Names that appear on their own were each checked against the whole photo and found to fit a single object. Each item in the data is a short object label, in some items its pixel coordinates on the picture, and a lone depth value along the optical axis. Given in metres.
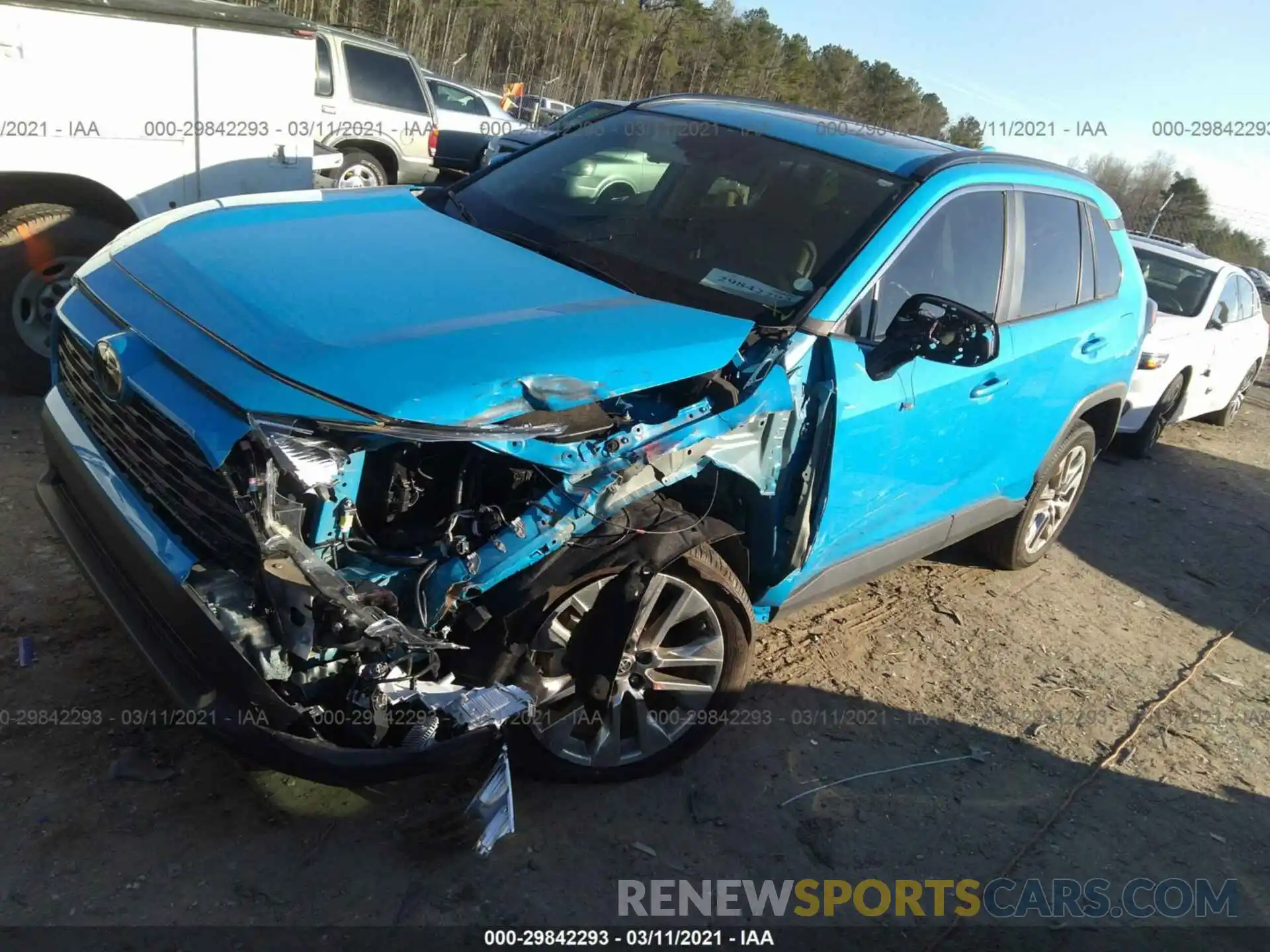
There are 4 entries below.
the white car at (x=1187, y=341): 7.71
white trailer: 4.73
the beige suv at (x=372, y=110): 9.97
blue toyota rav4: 2.36
